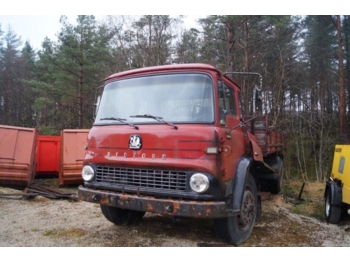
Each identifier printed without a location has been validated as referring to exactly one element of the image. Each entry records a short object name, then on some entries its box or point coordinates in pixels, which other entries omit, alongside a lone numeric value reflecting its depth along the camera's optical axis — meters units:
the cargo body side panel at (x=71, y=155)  8.30
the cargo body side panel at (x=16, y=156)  7.55
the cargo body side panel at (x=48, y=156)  9.50
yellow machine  5.13
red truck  3.29
